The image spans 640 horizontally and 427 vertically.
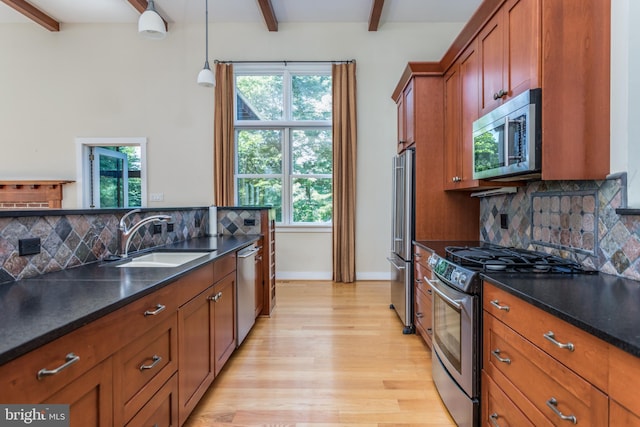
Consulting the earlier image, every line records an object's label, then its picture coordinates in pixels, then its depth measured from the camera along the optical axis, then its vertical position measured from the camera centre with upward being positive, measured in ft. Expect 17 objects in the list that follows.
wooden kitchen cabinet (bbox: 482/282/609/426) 3.10 -1.71
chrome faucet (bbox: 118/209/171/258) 6.71 -0.47
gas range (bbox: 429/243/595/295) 5.39 -0.92
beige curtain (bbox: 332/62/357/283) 16.30 +1.91
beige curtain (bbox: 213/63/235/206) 16.53 +3.68
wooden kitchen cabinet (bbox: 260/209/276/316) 11.36 -1.72
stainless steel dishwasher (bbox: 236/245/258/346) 8.63 -2.20
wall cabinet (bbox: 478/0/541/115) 5.55 +2.92
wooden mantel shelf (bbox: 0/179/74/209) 16.69 +0.85
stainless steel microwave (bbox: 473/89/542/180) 5.41 +1.26
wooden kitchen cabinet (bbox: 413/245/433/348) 8.50 -2.27
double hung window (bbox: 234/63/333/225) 17.07 +3.33
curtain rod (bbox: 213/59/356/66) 16.46 +7.27
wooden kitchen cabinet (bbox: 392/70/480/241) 9.86 +1.15
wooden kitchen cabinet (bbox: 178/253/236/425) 5.43 -2.29
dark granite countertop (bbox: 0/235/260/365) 2.73 -0.98
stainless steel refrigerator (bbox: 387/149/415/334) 9.93 -0.68
